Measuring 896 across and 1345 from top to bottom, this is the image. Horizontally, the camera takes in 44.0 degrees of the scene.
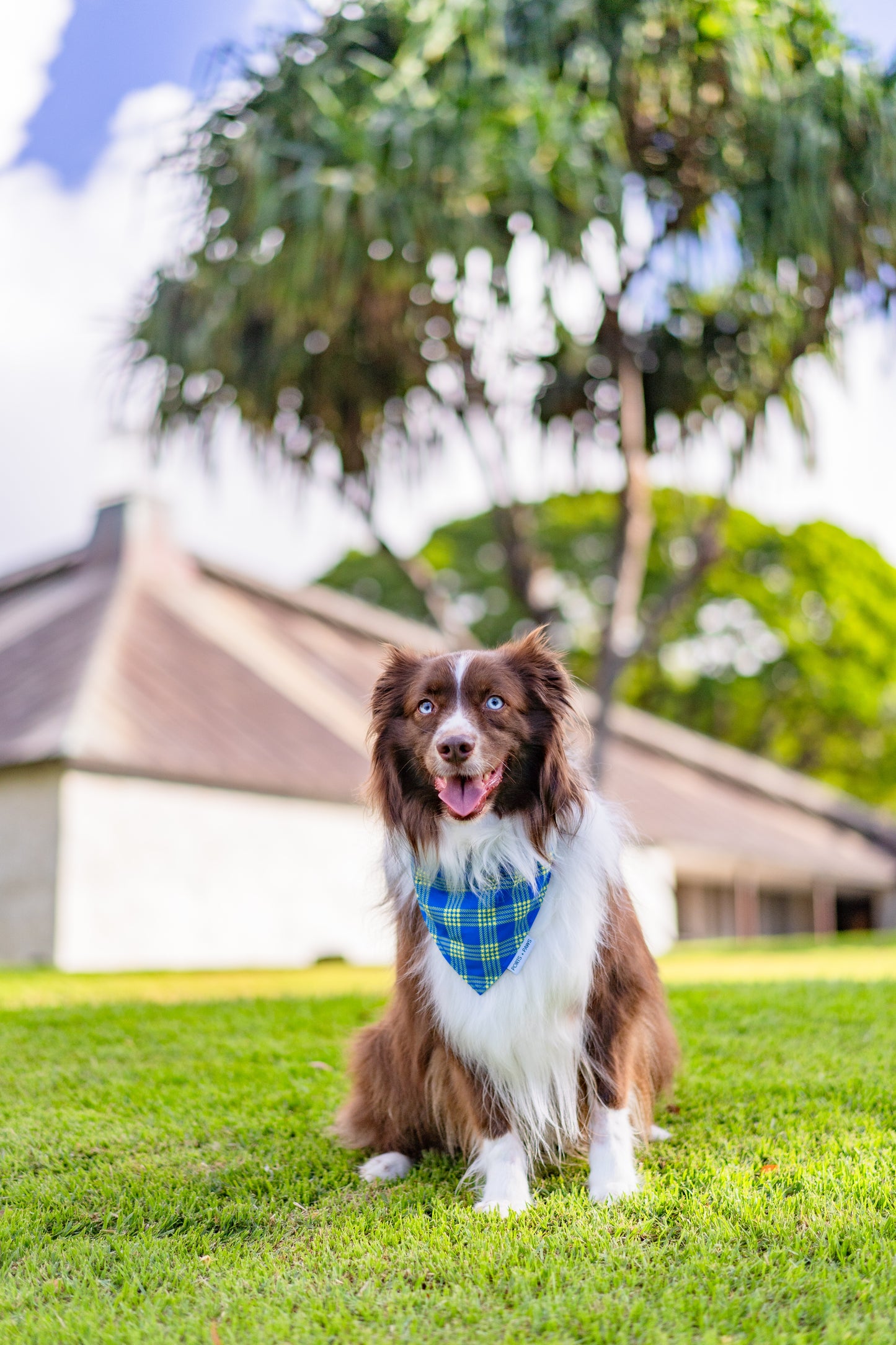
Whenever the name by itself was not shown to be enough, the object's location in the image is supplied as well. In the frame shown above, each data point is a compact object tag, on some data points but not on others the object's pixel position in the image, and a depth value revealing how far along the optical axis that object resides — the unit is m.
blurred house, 10.36
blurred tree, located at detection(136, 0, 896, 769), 8.73
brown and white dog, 2.76
